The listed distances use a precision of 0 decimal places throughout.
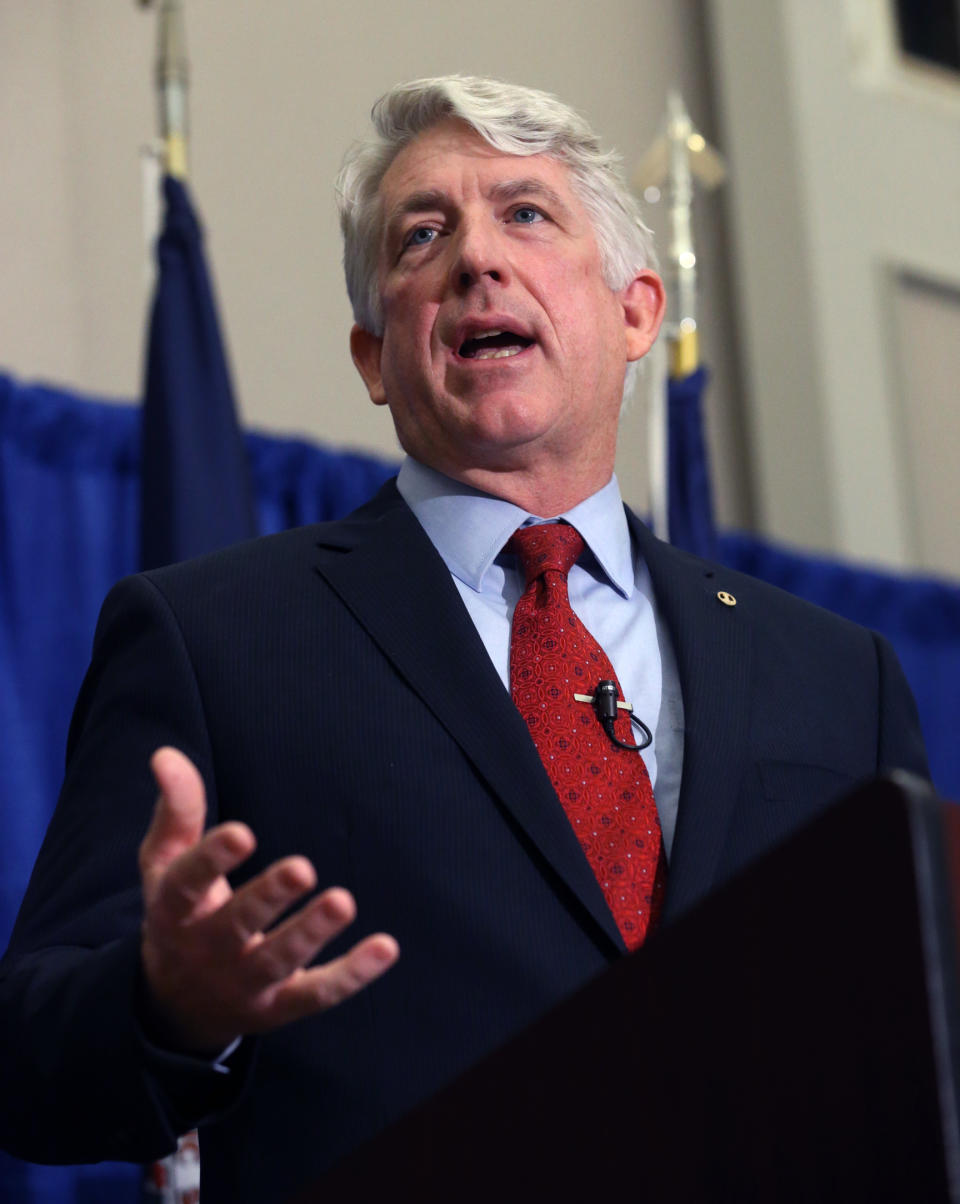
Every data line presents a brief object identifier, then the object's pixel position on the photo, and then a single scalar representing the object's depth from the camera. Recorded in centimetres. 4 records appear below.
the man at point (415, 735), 325
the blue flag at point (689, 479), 537
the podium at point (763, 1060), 235
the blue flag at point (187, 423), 464
